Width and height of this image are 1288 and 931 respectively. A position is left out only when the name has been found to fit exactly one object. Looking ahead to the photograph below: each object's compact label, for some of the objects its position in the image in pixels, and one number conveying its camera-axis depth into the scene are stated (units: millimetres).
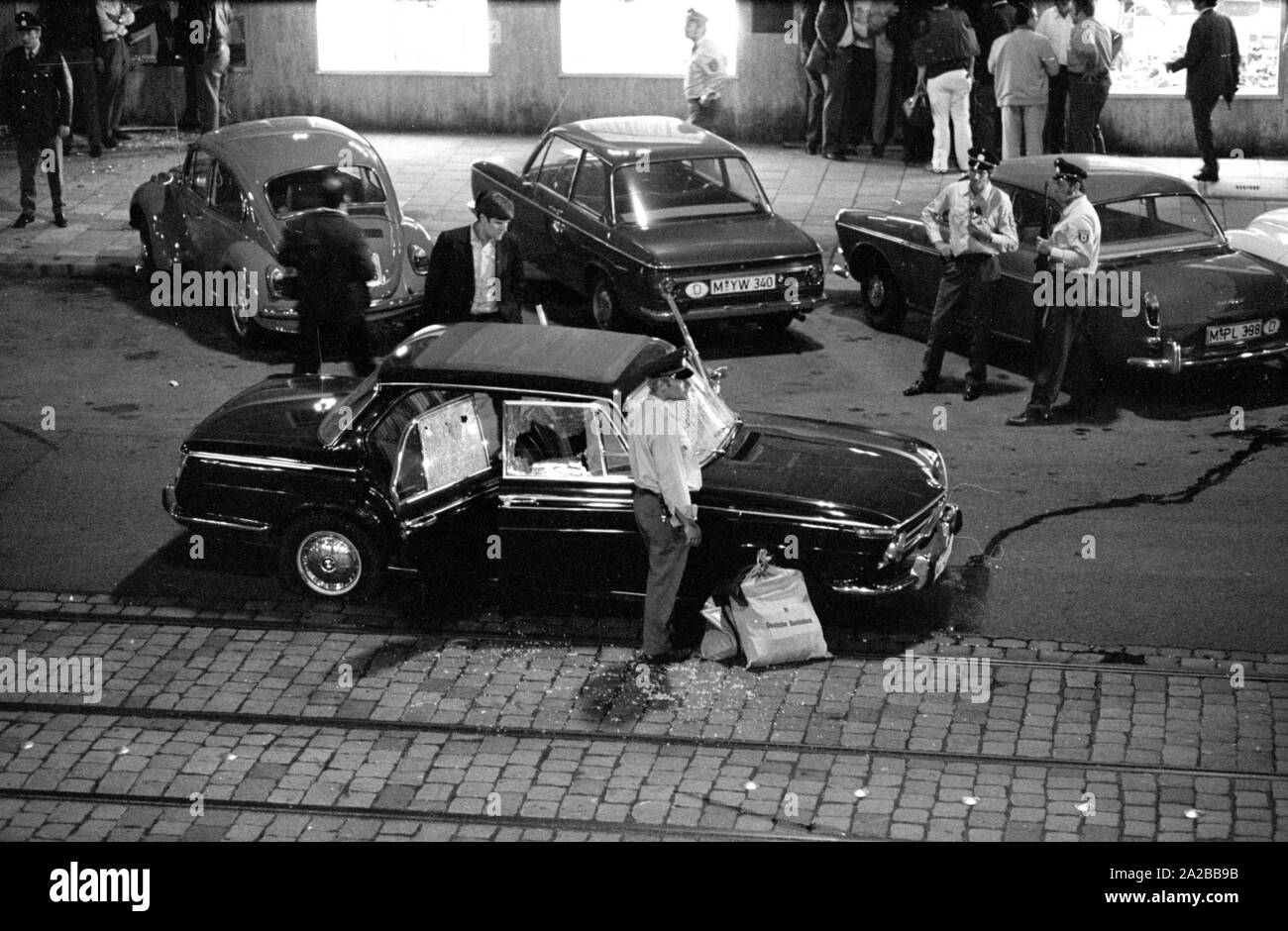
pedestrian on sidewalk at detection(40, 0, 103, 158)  20484
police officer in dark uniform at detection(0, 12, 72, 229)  17750
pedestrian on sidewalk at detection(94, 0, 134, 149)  20672
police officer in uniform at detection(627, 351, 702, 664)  8984
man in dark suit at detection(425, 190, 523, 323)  12297
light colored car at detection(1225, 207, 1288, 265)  14383
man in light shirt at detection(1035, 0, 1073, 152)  19312
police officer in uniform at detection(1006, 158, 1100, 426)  12633
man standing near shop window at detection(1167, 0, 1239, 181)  18531
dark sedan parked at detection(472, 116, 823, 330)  14234
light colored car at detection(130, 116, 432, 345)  14594
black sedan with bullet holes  9312
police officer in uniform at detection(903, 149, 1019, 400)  13133
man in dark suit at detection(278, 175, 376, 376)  12523
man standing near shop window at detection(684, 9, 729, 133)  19297
